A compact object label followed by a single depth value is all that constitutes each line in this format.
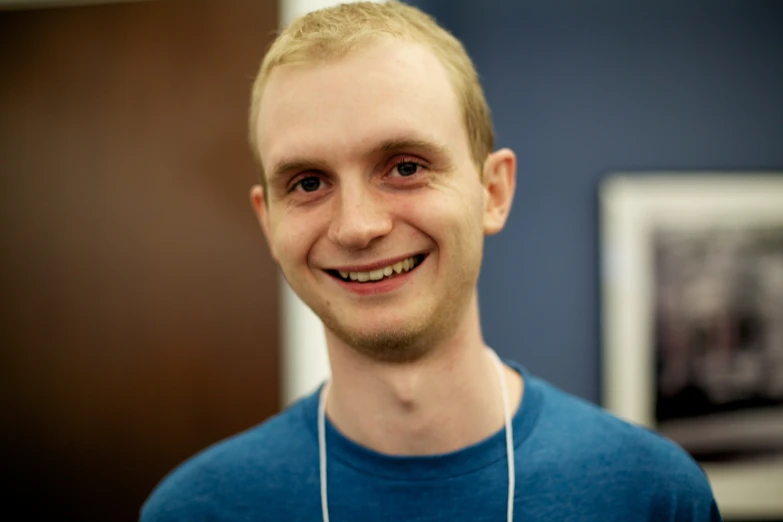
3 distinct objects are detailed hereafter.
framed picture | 1.60
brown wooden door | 1.74
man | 0.73
